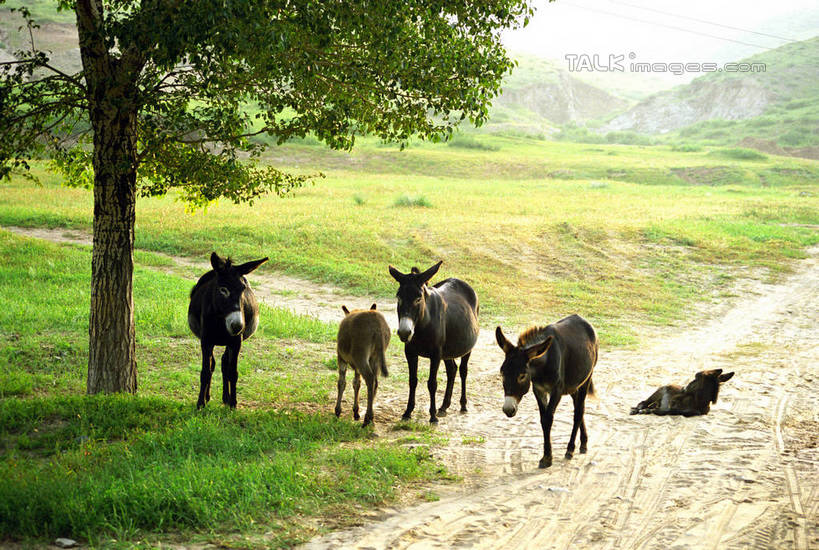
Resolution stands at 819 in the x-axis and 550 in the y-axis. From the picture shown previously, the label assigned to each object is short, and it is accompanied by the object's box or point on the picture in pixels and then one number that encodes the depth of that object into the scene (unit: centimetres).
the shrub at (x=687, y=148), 7944
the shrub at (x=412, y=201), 3216
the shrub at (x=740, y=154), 6875
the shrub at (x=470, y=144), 6819
